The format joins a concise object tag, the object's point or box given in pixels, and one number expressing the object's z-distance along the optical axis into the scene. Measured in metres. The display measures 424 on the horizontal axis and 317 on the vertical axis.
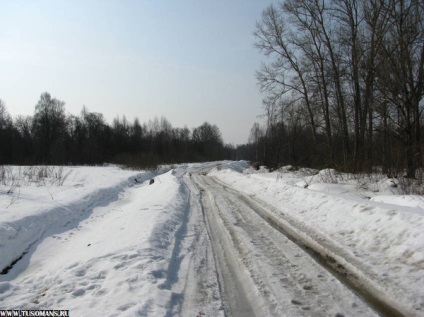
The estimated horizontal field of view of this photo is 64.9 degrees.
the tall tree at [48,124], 77.94
